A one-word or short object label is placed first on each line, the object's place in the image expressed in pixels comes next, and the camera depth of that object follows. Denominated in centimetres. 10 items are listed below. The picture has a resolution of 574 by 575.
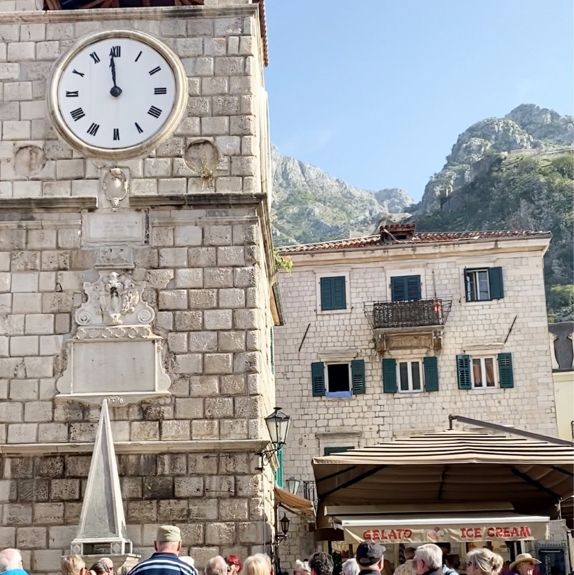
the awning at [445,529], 899
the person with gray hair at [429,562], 607
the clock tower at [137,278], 1170
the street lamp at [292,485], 2373
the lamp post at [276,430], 1163
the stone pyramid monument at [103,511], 1074
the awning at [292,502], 1470
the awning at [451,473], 946
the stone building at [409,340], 2669
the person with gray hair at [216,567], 639
